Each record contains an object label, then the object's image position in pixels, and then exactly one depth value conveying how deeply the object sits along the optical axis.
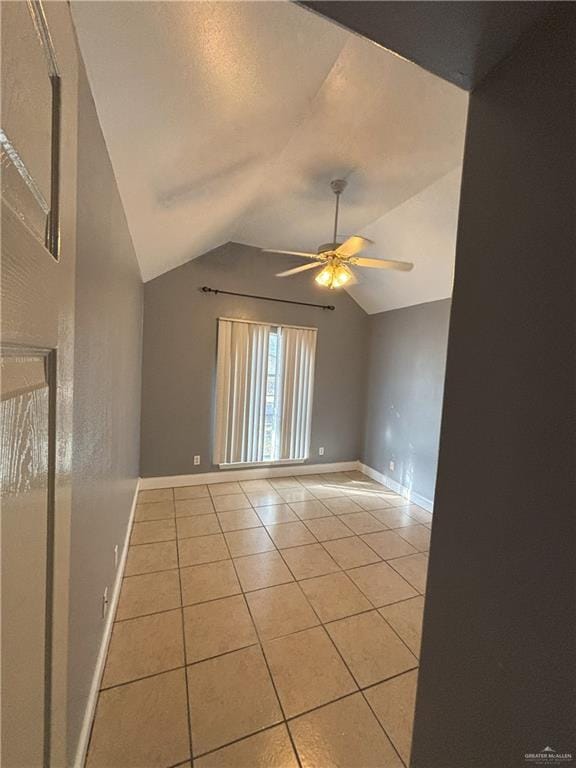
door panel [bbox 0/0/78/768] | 0.35
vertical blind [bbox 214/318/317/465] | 3.64
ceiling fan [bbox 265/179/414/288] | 2.18
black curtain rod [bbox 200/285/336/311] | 3.50
